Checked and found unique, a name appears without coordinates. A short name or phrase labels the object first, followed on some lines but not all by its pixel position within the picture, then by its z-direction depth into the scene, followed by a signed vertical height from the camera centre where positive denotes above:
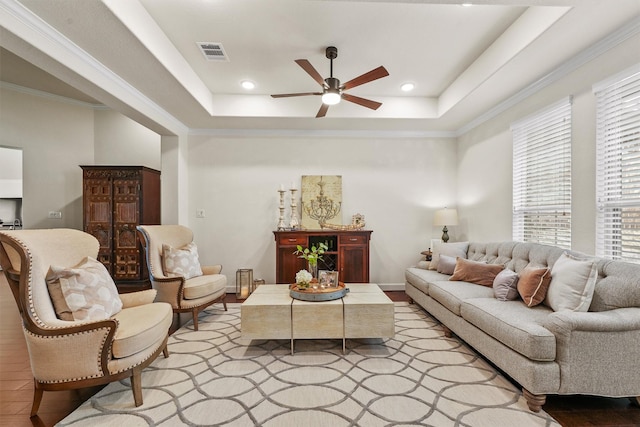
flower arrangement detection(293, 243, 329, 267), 3.07 -0.44
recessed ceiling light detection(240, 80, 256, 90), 3.98 +1.69
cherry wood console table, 4.51 -0.58
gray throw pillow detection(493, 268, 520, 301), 2.69 -0.65
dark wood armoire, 4.89 +0.03
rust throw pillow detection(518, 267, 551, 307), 2.44 -0.58
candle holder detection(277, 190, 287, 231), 4.77 +0.03
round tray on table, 2.80 -0.73
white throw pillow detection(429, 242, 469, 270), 4.06 -0.49
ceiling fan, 2.76 +1.25
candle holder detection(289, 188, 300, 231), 4.79 -0.01
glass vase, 3.18 -0.58
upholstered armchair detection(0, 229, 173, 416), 1.82 -0.68
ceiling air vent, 3.08 +1.69
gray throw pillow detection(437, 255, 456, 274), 3.80 -0.63
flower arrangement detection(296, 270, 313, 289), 2.98 -0.63
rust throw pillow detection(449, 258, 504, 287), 3.24 -0.63
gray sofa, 1.85 -0.81
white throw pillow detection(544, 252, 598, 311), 2.14 -0.51
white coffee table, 2.67 -0.93
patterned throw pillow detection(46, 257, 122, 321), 2.00 -0.54
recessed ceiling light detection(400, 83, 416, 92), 4.06 +1.70
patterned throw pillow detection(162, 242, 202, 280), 3.53 -0.57
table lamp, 4.59 -0.05
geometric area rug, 1.85 -1.22
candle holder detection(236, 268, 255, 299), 4.56 -1.03
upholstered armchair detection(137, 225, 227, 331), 3.28 -0.69
